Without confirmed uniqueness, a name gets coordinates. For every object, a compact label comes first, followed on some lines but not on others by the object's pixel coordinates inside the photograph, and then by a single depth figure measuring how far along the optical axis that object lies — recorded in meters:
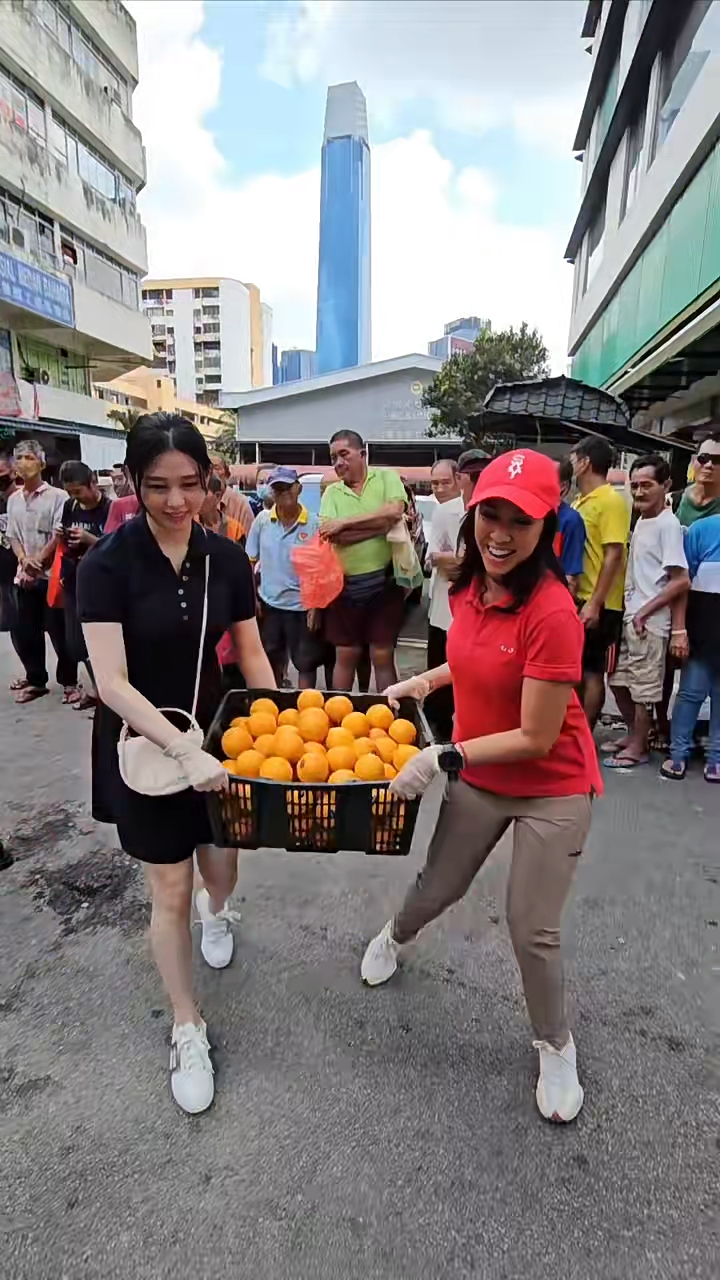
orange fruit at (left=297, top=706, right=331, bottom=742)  2.12
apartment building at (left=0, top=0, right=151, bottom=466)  20.75
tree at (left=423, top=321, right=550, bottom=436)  27.14
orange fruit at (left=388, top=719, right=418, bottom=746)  2.13
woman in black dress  1.87
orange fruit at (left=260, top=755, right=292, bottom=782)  1.90
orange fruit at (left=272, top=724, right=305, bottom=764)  1.99
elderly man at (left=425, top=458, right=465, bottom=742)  4.51
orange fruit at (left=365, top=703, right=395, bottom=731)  2.21
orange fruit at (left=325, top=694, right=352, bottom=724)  2.28
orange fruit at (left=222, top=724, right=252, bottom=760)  2.02
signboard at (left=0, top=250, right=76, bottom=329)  19.42
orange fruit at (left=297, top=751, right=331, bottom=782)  1.91
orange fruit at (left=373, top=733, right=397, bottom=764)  2.03
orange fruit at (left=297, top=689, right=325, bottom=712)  2.31
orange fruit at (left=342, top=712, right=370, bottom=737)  2.17
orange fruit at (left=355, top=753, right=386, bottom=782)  1.92
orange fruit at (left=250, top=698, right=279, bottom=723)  2.19
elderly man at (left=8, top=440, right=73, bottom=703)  5.72
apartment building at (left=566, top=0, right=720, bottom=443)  8.77
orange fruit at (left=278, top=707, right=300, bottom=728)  2.18
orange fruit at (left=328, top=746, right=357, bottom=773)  1.96
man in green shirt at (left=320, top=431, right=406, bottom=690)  4.52
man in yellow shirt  4.39
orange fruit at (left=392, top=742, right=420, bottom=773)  1.99
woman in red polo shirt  1.76
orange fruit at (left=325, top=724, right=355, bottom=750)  2.06
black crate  1.83
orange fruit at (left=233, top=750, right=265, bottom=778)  1.91
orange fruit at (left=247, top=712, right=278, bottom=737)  2.12
